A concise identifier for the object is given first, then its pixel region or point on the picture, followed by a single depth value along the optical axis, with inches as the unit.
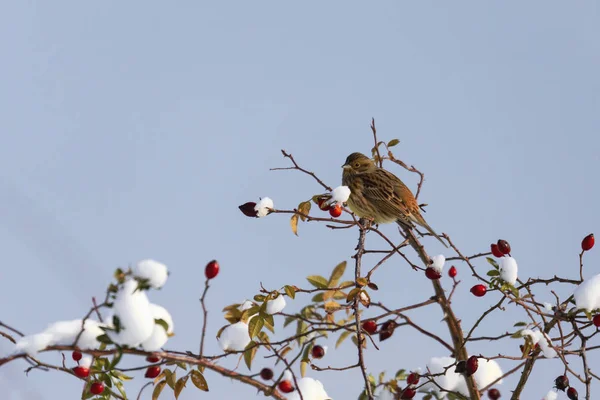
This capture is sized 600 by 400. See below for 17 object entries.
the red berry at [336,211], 557.9
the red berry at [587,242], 541.6
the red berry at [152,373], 414.3
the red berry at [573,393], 506.0
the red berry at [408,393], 507.5
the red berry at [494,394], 545.3
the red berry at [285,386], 396.6
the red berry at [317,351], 508.4
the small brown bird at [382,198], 763.4
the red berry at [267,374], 398.6
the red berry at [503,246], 523.2
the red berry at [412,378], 521.7
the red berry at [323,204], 564.7
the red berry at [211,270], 328.2
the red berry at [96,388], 419.2
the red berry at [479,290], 506.8
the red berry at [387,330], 524.1
